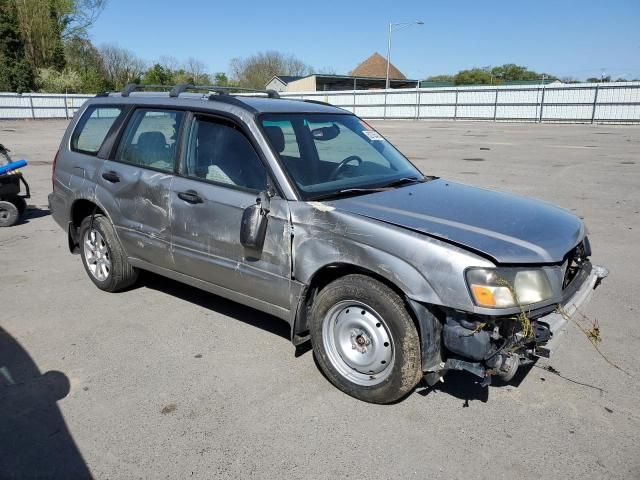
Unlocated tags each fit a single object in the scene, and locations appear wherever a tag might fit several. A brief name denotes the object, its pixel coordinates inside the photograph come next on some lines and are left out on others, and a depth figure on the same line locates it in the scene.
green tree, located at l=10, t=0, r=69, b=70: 47.78
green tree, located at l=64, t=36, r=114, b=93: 49.12
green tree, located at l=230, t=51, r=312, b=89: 74.40
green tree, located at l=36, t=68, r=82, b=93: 45.94
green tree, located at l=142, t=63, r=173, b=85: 56.33
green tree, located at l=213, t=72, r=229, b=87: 79.00
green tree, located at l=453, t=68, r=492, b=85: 87.16
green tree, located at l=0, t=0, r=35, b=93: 43.91
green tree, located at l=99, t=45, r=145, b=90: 60.52
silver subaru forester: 2.90
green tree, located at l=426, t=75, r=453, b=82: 91.31
